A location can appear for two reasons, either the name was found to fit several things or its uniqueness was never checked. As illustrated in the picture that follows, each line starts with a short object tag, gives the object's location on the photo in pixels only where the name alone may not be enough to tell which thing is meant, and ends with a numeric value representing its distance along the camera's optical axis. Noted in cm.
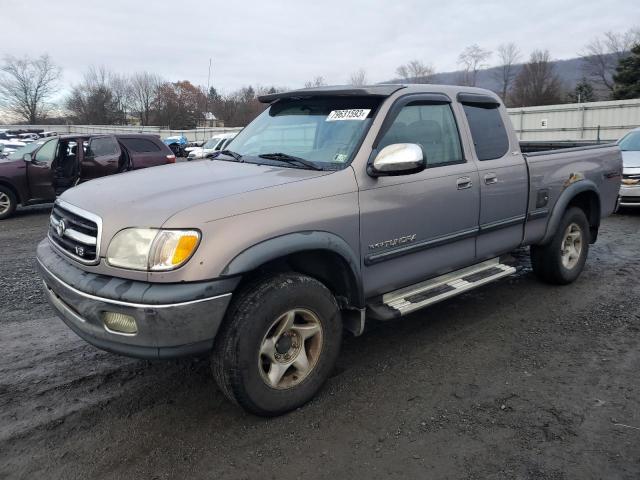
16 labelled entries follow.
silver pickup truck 268
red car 1102
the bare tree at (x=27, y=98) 6981
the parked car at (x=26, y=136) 3969
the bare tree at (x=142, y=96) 7275
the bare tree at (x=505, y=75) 7482
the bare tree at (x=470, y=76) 7411
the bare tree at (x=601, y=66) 6259
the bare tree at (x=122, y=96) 7194
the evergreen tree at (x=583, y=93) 5363
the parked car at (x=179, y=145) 3831
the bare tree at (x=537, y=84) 5793
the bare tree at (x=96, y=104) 6925
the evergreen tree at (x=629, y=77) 3969
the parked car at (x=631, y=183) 908
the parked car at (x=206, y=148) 2908
